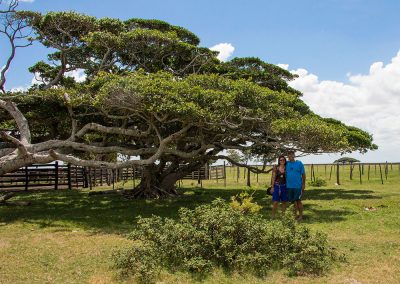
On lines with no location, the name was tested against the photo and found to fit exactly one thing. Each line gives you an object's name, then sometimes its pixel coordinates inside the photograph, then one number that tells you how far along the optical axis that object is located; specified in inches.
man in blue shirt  436.5
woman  445.7
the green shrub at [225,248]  262.4
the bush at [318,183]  1133.1
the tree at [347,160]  1521.0
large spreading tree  476.4
